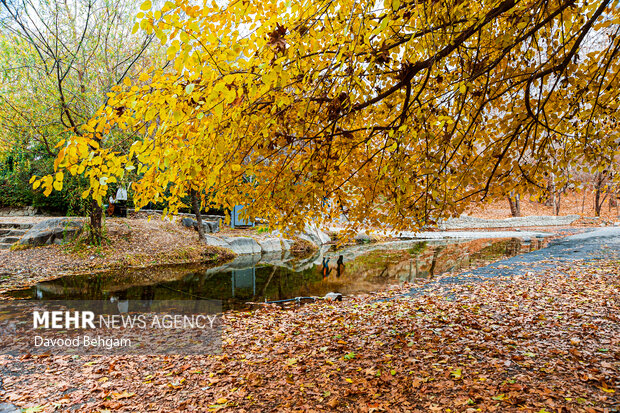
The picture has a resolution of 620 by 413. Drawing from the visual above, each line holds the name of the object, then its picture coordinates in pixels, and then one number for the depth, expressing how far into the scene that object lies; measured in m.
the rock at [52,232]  11.35
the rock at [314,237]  17.81
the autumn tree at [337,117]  2.37
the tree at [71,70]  10.20
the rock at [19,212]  15.97
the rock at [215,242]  14.50
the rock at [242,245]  14.86
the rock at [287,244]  16.30
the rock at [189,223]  15.84
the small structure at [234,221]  18.78
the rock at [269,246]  15.75
